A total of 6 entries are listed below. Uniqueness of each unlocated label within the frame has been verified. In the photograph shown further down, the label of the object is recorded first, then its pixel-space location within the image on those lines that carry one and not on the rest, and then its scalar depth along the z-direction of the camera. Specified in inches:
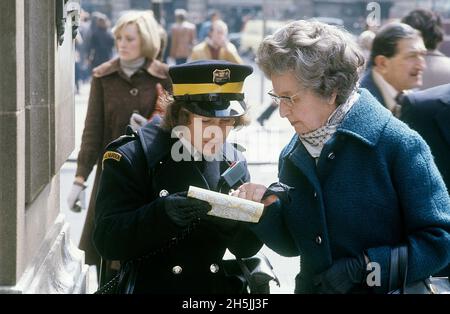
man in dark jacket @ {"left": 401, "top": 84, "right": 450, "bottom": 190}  323.9
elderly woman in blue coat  228.4
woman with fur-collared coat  447.5
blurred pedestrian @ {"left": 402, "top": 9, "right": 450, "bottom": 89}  447.2
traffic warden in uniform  253.1
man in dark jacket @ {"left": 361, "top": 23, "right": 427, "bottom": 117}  412.2
